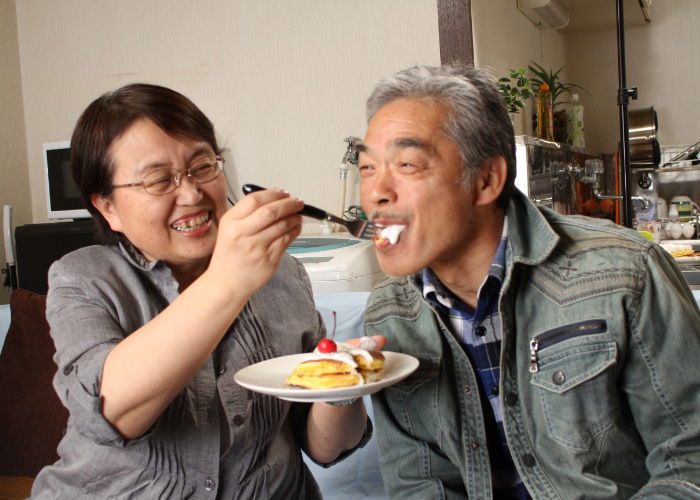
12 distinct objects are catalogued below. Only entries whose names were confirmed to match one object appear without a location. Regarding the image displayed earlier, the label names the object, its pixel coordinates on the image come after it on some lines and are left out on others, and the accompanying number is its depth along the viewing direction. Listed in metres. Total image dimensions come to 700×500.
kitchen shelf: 4.90
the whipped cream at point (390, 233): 1.18
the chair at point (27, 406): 2.01
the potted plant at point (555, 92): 4.34
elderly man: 1.12
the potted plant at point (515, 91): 3.37
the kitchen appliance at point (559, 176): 2.98
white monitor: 3.89
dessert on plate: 1.01
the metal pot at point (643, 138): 4.02
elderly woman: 1.08
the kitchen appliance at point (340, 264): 2.66
